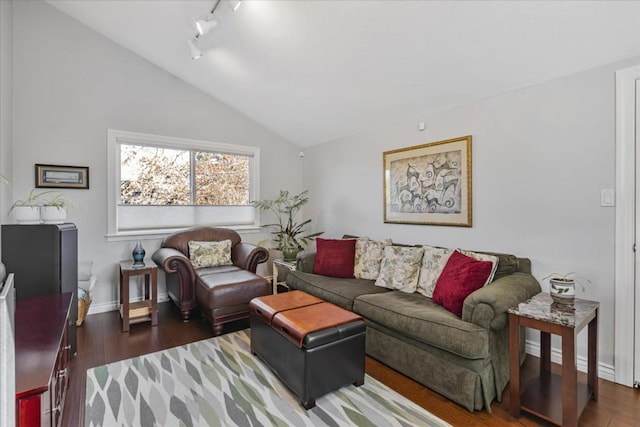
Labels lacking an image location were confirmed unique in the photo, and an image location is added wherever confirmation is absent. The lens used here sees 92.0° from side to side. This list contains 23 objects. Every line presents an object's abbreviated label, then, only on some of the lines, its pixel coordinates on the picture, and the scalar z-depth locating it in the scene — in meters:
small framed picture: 3.27
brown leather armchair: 3.01
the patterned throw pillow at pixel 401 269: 2.85
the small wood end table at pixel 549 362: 1.63
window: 3.79
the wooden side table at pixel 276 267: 4.02
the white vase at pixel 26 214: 2.23
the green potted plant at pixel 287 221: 4.48
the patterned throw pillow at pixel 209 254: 3.76
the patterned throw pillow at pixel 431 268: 2.69
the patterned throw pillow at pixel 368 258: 3.28
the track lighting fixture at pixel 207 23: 2.66
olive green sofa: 1.87
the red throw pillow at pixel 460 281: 2.23
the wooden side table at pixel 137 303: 3.08
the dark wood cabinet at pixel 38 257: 2.15
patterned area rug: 1.79
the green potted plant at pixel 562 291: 1.90
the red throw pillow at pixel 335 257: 3.40
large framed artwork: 2.96
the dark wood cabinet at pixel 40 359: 1.07
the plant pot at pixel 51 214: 2.39
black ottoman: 1.90
